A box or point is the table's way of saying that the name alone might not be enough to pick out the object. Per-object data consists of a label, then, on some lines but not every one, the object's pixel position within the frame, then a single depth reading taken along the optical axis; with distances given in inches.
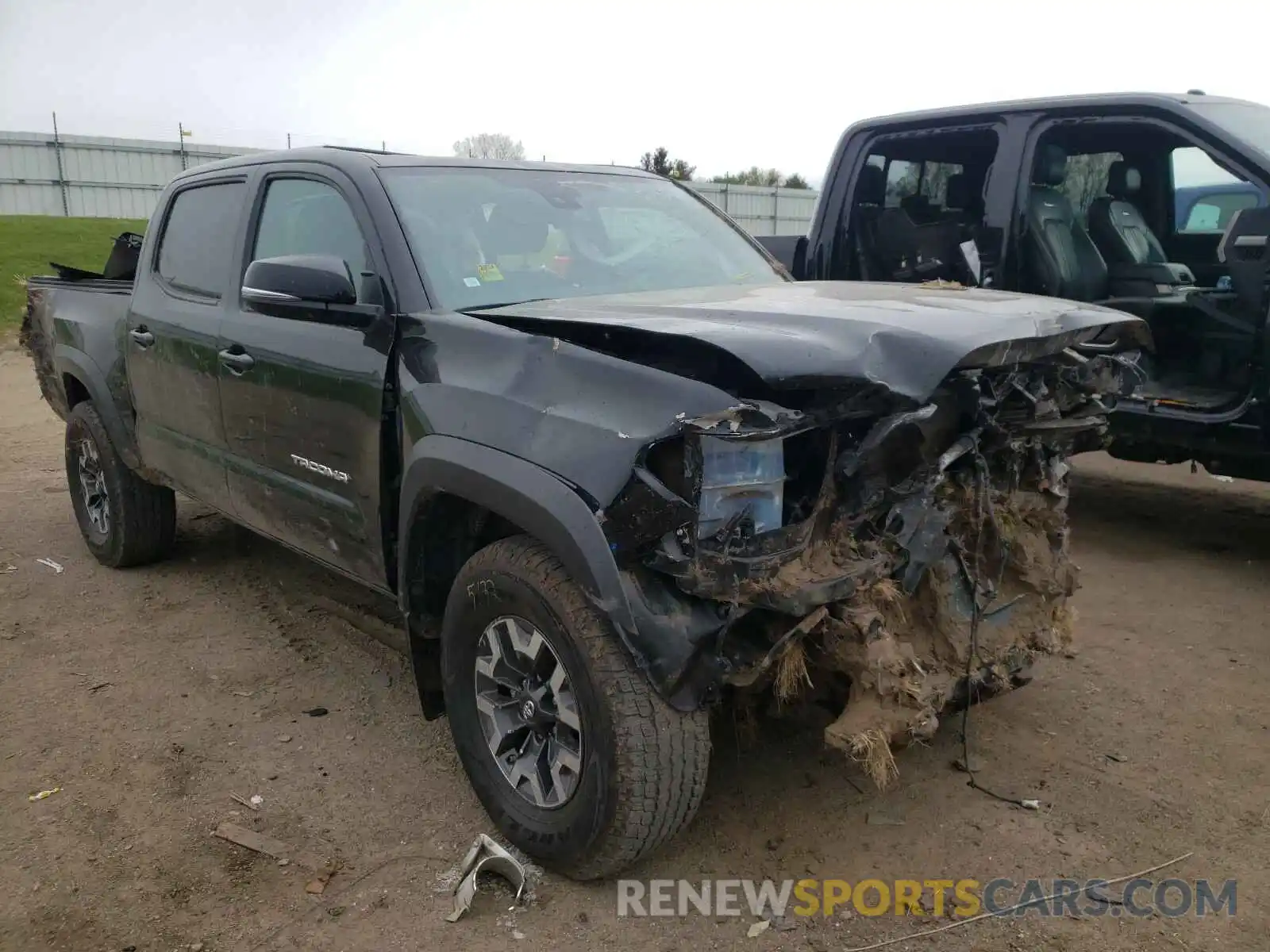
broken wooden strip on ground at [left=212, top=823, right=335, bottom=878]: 111.4
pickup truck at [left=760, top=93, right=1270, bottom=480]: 185.2
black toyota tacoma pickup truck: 92.0
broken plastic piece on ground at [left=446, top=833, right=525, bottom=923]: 103.3
